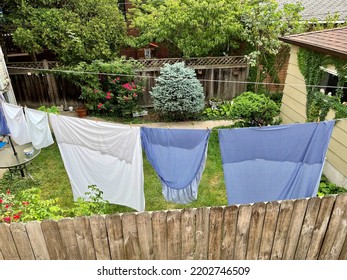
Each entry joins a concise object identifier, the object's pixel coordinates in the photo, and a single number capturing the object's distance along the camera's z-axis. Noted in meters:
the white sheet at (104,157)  4.51
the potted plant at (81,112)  9.91
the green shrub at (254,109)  7.65
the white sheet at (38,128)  5.40
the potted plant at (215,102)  10.57
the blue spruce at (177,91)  9.00
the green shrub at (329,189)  6.09
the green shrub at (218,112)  10.12
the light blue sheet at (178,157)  4.19
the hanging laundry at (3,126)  6.28
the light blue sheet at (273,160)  4.18
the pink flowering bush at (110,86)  9.16
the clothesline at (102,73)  8.43
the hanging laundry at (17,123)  5.71
